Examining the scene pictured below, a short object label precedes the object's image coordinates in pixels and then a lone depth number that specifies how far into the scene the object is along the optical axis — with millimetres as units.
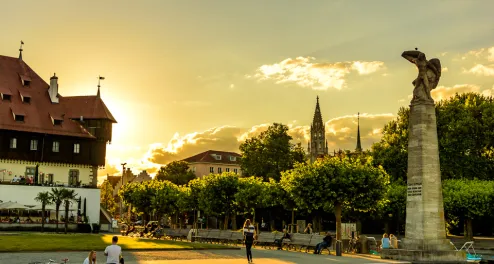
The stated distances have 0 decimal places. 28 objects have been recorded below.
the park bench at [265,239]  39219
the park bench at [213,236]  44716
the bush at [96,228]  63203
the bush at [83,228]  61312
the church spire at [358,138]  170675
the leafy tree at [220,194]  61188
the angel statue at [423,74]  30812
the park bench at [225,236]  43188
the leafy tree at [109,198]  117981
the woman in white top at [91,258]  17902
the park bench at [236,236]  41844
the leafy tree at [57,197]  57062
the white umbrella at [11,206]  58094
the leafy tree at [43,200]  56344
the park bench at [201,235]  45981
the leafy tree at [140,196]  71719
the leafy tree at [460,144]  64375
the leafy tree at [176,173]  115750
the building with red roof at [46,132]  64250
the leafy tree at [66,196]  56056
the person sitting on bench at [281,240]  36844
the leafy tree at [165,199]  68688
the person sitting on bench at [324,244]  33281
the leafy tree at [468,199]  55062
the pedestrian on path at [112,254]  18781
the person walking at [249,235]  26109
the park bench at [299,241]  36000
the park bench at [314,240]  35094
